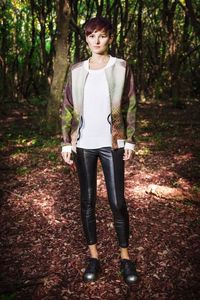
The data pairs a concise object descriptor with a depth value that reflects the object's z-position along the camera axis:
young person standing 2.86
